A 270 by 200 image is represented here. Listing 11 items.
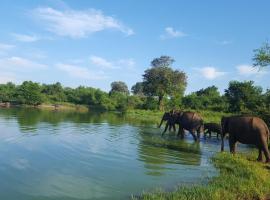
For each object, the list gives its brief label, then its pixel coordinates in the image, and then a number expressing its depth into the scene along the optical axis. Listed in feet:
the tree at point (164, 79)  254.47
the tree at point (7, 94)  323.37
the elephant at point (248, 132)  55.62
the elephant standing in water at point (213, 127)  90.80
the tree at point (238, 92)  214.73
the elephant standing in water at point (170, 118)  99.40
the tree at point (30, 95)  306.55
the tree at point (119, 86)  534.78
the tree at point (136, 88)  543.51
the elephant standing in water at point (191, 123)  84.43
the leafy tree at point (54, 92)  368.75
